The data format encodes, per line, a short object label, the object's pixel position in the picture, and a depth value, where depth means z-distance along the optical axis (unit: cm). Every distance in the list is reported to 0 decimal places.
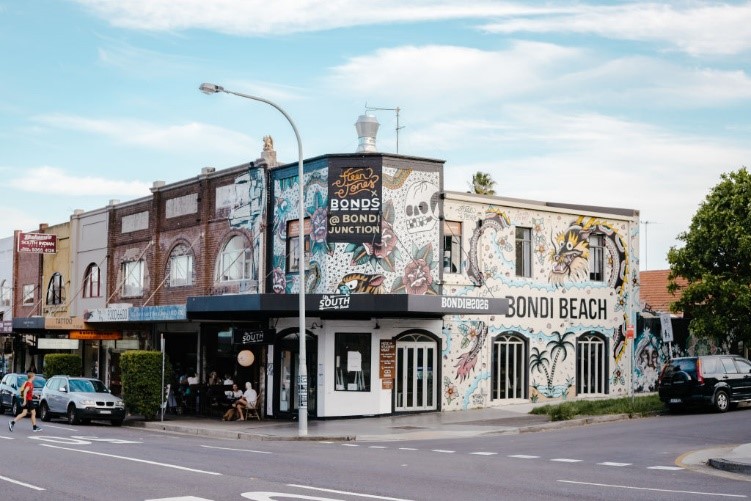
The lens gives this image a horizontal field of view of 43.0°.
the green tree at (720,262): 3203
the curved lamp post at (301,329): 2420
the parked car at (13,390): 3309
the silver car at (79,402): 2922
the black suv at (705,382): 2723
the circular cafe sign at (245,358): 3072
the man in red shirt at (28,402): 2547
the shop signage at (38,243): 4512
